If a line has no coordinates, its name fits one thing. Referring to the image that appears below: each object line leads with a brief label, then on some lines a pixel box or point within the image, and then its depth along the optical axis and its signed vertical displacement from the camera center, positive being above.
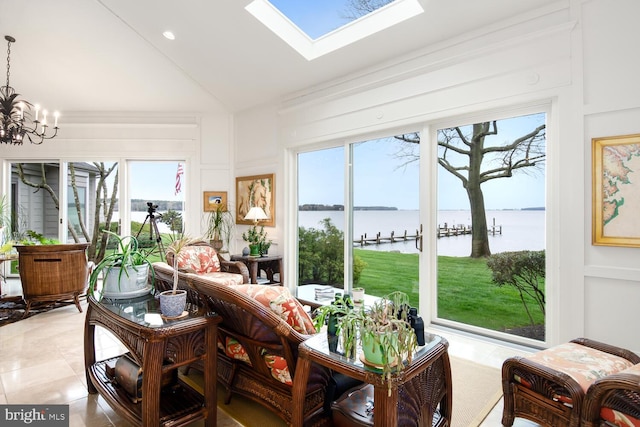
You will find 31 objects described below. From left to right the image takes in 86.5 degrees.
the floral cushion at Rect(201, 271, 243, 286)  3.91 -0.72
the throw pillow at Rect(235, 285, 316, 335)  1.77 -0.46
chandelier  4.13 +1.18
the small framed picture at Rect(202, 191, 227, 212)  5.82 +0.28
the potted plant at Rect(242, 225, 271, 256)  4.87 -0.34
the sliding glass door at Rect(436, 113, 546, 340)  3.10 -0.10
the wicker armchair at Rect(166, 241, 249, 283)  4.20 -0.64
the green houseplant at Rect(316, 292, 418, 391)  1.36 -0.49
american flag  6.00 +0.65
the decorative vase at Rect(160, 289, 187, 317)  1.81 -0.47
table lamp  4.93 +0.02
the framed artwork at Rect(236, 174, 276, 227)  5.20 +0.34
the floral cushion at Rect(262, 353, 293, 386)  1.79 -0.81
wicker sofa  1.67 -0.66
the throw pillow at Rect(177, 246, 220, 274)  4.20 -0.54
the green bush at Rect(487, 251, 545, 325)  3.07 -0.54
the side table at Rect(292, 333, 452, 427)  1.35 -0.74
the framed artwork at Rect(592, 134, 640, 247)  2.48 +0.18
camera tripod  5.68 -0.12
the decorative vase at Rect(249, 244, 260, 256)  4.86 -0.48
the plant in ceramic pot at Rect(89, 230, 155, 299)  2.11 -0.36
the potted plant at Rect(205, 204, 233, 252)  5.68 -0.14
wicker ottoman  1.71 -0.86
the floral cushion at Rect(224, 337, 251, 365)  2.06 -0.83
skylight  3.43 +2.12
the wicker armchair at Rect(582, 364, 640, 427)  1.46 -0.84
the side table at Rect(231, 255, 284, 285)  4.71 -0.71
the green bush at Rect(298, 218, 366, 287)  4.50 -0.57
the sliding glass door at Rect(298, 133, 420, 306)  3.87 +0.00
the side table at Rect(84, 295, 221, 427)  1.65 -0.72
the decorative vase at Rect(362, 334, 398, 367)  1.38 -0.56
